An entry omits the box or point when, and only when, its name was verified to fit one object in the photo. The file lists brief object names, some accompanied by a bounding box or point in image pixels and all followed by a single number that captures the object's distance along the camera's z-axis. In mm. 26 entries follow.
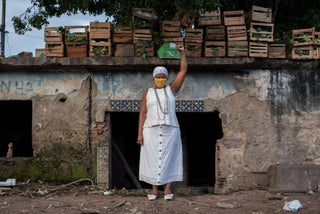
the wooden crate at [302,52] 6461
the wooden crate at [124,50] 6434
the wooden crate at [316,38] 6465
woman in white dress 5156
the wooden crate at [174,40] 6437
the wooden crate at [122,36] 6500
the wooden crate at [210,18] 6559
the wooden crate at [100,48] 6383
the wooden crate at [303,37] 6480
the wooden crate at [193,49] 6422
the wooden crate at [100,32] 6406
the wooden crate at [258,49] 6391
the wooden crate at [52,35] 6441
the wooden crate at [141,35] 6434
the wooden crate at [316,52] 6488
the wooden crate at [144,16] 6496
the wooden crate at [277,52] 6500
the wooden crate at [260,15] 6555
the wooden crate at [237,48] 6387
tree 9534
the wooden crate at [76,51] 6449
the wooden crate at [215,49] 6379
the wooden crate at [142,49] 6371
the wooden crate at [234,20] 6551
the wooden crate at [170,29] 6449
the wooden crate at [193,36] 6461
